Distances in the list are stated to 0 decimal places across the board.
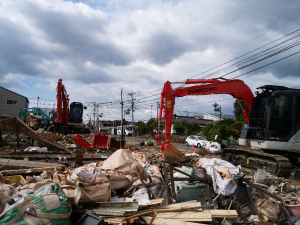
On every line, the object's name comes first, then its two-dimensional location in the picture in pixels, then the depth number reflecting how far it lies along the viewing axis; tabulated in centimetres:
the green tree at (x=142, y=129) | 4656
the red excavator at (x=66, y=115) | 2206
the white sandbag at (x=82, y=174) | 412
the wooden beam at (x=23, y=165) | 559
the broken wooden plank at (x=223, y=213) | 375
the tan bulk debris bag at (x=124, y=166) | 504
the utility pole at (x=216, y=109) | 2383
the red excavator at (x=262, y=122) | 682
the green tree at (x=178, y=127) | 4022
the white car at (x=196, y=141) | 2289
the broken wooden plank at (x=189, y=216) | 353
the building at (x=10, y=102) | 3406
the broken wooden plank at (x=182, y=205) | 390
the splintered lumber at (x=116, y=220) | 321
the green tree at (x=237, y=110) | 3959
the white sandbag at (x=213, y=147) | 1448
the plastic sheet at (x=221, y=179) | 470
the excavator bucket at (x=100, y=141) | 1413
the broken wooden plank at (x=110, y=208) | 343
